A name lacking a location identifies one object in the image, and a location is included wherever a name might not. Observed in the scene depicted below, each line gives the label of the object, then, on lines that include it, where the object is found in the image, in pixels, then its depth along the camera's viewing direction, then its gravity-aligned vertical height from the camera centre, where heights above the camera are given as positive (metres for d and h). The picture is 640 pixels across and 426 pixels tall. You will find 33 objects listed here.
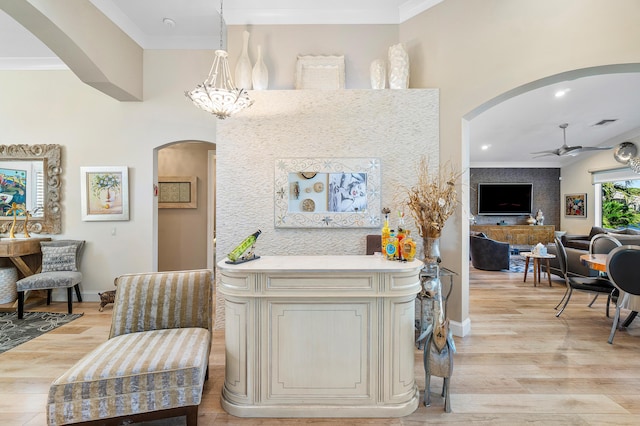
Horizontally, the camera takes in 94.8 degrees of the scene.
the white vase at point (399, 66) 3.31 +1.64
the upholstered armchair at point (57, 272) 3.73 -0.84
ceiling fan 5.84 +1.24
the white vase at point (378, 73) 3.38 +1.58
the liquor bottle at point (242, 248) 2.01 -0.27
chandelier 2.78 +1.07
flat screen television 9.47 +0.40
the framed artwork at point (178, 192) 5.29 +0.33
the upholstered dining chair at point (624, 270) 2.98 -0.62
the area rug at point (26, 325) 3.09 -1.35
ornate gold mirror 4.28 +0.37
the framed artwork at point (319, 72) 3.53 +1.67
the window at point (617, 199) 7.82 +0.33
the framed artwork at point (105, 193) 4.27 +0.25
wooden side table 5.32 -0.98
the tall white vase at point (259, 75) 3.44 +1.59
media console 9.03 -0.72
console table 3.79 -0.56
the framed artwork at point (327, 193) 3.35 +0.20
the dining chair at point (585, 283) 3.55 -0.91
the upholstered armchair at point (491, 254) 6.60 -0.99
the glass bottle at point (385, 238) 2.22 -0.21
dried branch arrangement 2.94 +0.07
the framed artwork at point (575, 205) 8.68 +0.17
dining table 3.08 -0.91
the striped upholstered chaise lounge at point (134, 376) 1.60 -0.94
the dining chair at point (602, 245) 4.48 -0.54
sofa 5.09 -0.72
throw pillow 4.02 -0.66
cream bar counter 1.92 -0.86
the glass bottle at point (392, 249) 2.13 -0.28
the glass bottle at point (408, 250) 2.06 -0.28
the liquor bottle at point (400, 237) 2.10 -0.20
